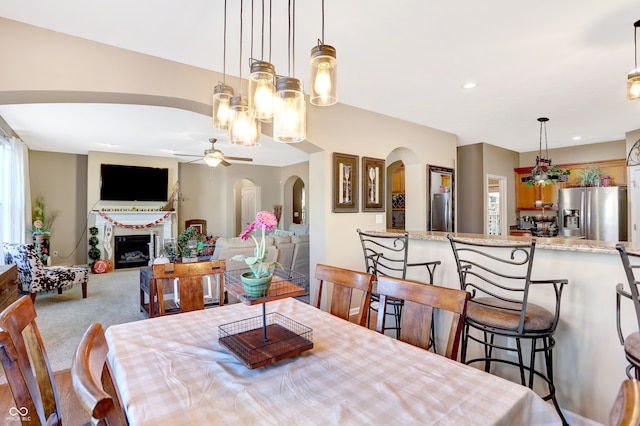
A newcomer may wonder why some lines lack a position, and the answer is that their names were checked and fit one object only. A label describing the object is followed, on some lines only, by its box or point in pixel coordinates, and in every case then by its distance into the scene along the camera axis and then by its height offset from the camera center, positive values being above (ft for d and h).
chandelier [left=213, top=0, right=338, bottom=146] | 4.61 +1.77
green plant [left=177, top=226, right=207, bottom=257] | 15.51 -1.33
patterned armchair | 14.25 -2.59
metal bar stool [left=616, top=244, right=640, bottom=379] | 4.66 -1.85
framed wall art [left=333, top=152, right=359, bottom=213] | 12.76 +1.27
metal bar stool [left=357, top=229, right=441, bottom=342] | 8.58 -1.36
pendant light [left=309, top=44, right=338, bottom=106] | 4.62 +2.08
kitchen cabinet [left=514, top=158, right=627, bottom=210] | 19.07 +1.98
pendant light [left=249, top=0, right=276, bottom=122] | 4.73 +1.86
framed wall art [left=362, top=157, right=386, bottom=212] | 13.80 +1.31
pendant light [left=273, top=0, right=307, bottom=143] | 4.50 +1.54
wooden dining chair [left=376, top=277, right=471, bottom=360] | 4.46 -1.34
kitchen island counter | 6.07 -2.01
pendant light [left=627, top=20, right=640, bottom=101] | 7.34 +2.93
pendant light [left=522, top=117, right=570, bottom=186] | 14.93 +1.84
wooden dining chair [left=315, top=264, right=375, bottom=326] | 5.65 -1.29
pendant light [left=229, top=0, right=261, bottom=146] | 5.46 +1.56
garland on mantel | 23.50 -0.56
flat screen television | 23.54 +2.40
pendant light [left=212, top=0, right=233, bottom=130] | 5.98 +2.05
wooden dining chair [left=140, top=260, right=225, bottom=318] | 6.31 -1.29
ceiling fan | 17.90 +3.18
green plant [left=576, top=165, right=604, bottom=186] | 18.76 +2.26
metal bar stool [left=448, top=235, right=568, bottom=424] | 5.89 -1.85
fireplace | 24.20 -2.69
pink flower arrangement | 4.35 -0.51
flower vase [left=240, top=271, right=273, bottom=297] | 4.23 -0.92
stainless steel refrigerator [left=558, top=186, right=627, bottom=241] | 17.75 +0.14
